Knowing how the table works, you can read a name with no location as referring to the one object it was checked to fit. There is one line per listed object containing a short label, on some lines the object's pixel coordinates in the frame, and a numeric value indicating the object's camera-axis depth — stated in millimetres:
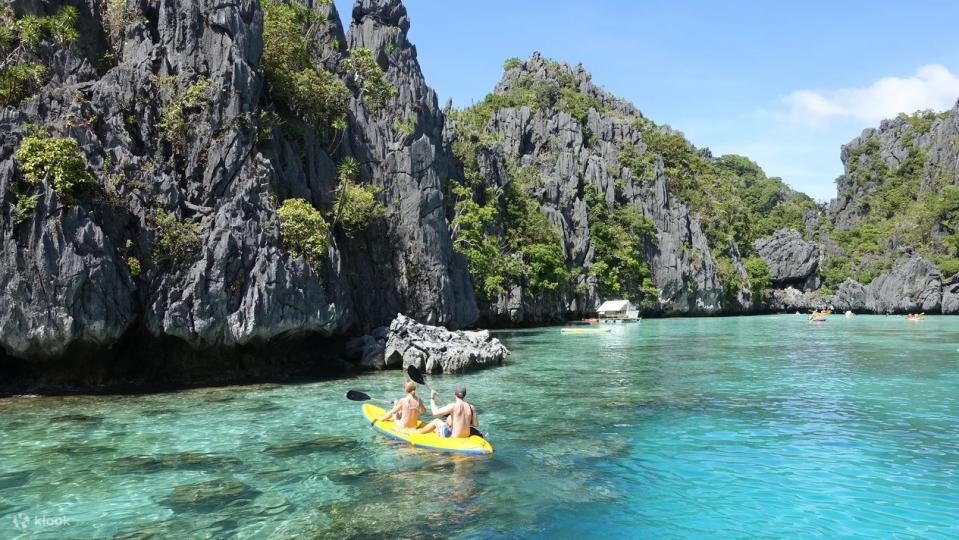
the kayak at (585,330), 49594
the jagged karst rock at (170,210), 17422
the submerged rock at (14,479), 10648
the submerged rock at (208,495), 9742
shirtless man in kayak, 12820
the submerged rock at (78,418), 15492
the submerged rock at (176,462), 11805
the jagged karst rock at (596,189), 70188
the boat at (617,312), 66000
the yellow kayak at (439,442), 12453
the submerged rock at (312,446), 13070
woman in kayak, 14047
